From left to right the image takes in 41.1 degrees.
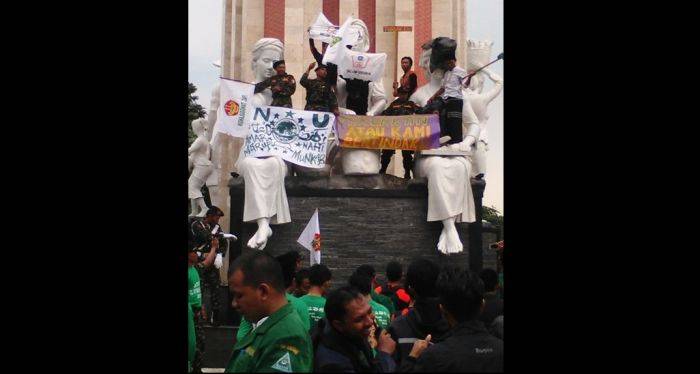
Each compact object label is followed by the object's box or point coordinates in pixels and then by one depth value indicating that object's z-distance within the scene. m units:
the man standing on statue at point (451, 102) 15.94
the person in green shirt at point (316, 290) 7.02
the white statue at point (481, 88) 20.75
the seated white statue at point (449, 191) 15.00
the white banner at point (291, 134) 15.32
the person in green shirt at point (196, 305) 8.07
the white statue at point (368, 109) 15.54
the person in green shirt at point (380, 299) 7.77
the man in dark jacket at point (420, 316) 5.71
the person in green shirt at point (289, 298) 6.48
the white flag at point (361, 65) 15.85
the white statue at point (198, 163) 20.92
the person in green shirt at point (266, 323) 4.18
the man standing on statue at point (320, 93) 15.88
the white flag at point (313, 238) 13.65
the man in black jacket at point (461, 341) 4.36
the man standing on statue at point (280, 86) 15.77
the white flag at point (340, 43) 15.73
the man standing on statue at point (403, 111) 15.91
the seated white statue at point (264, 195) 14.81
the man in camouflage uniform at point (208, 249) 10.24
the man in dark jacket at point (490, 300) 6.33
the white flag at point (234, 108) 15.41
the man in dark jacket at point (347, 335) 4.41
